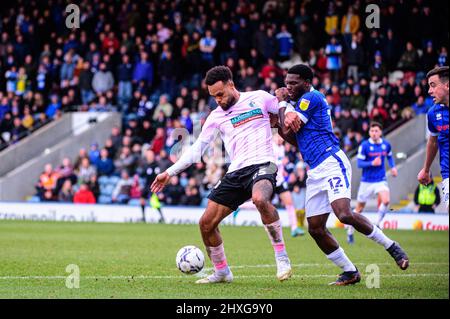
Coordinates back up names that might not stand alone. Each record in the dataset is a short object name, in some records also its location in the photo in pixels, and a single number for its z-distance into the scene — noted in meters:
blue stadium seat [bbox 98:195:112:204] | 30.38
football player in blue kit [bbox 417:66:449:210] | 9.88
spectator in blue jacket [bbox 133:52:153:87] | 32.44
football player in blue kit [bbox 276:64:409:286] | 10.80
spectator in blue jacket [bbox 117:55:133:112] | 32.62
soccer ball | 11.32
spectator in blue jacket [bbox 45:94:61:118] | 34.66
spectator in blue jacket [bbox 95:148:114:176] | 31.23
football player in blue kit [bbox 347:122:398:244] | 19.98
